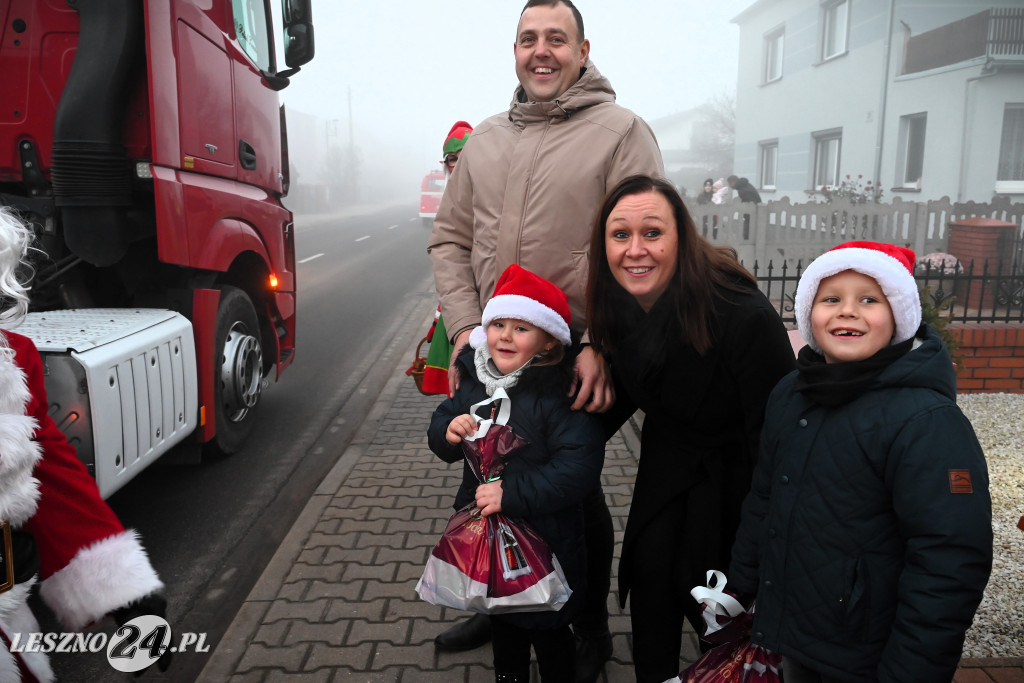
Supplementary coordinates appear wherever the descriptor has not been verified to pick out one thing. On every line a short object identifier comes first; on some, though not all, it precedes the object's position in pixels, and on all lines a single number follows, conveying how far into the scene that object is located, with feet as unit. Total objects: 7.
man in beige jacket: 7.67
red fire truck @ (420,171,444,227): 103.71
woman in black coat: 6.40
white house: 38.04
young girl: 6.75
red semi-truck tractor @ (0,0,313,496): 10.48
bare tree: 148.46
